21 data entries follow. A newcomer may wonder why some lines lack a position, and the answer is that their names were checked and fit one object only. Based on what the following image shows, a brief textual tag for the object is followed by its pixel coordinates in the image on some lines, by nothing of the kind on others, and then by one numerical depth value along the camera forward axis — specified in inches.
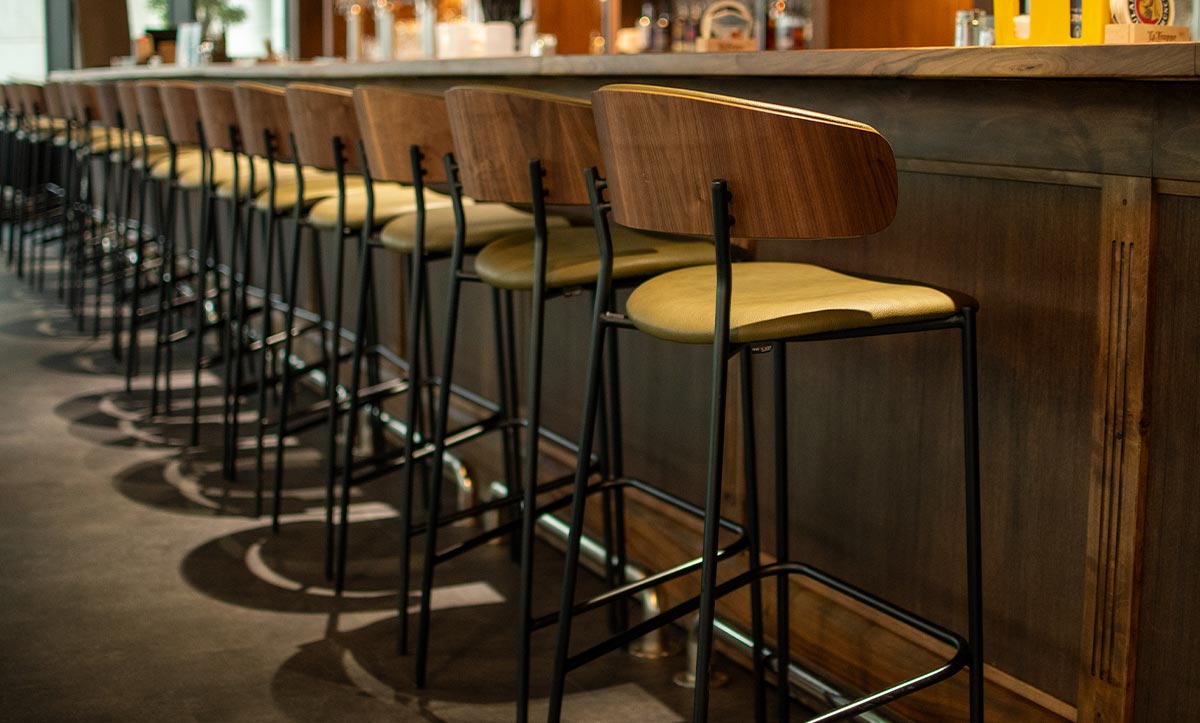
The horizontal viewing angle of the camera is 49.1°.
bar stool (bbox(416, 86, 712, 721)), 72.0
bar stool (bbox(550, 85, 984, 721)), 53.7
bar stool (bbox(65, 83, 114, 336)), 200.1
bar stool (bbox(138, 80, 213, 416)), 141.3
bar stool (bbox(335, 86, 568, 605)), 87.8
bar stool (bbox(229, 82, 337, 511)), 115.9
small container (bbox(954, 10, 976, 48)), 89.7
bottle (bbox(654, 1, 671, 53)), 160.6
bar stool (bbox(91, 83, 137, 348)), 179.6
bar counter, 60.0
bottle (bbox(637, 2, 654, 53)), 161.2
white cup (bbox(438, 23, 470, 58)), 159.5
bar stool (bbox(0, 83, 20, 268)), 262.1
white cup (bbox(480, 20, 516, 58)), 159.2
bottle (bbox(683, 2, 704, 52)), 161.8
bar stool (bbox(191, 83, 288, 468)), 127.1
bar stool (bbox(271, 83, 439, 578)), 101.6
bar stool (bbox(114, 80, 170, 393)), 166.7
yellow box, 69.0
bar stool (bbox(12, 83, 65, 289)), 243.6
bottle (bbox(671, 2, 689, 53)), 163.0
